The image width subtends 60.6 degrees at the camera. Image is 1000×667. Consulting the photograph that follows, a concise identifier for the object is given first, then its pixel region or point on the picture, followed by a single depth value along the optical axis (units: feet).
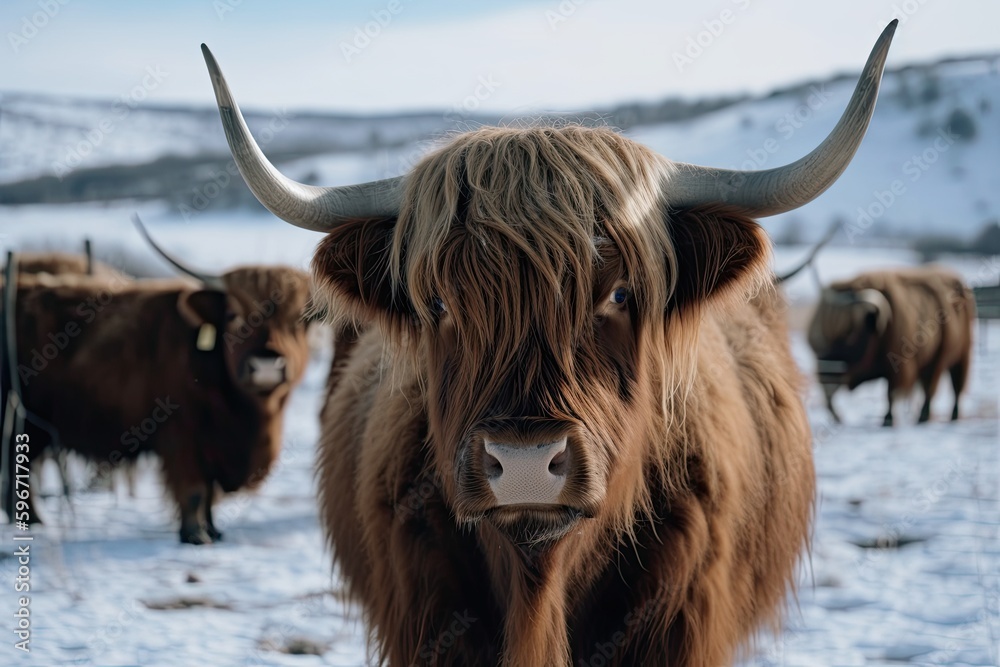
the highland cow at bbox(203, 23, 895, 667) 5.83
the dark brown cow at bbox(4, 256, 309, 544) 17.39
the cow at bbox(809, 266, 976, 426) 30.60
